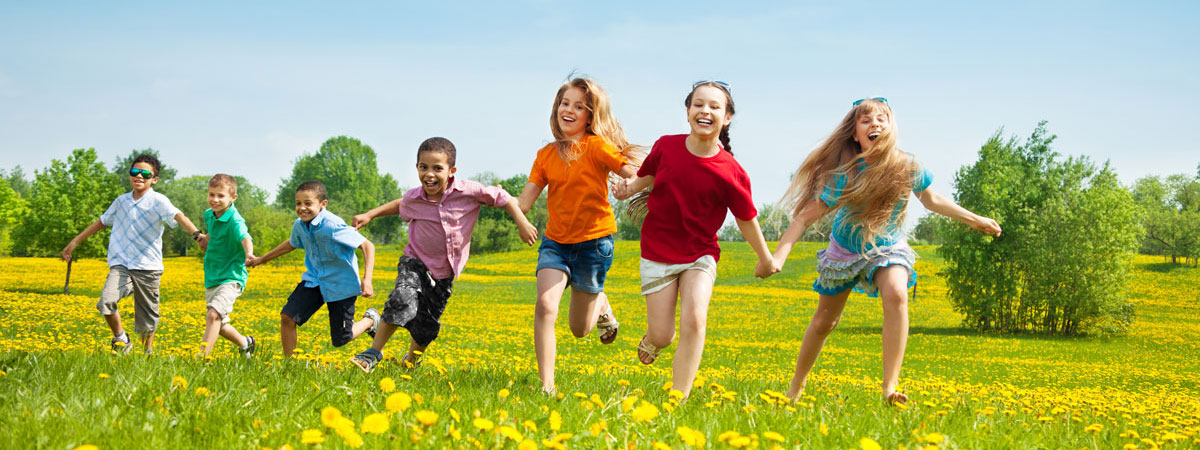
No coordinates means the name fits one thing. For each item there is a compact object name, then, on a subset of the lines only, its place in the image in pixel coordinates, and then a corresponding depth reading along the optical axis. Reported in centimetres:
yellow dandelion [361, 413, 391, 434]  221
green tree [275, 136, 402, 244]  10269
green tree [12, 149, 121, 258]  2647
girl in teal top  493
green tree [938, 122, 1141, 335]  2869
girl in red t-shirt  455
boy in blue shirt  628
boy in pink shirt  569
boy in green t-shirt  702
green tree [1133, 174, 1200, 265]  6159
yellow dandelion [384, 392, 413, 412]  251
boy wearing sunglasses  741
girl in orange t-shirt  505
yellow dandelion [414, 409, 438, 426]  238
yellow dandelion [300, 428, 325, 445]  216
